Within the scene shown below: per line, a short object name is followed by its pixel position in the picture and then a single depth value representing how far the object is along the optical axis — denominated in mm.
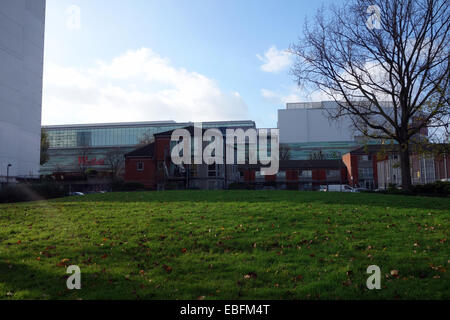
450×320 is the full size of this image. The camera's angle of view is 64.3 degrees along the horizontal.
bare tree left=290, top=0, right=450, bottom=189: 22500
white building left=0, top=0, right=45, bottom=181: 37219
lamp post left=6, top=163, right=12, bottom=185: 32928
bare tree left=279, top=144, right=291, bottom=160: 87125
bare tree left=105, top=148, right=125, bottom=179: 71912
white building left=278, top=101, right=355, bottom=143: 98000
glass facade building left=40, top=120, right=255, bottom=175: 105125
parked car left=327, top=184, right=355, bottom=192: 52569
